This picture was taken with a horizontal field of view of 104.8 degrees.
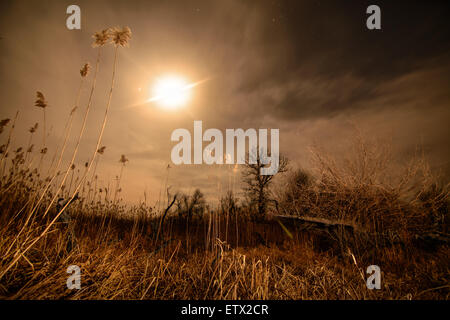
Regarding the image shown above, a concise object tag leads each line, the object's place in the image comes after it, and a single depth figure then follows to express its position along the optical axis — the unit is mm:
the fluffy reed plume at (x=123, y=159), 3282
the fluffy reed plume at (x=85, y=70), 1638
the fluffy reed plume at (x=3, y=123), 2070
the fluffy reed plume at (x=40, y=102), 1747
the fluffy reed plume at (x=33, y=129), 2461
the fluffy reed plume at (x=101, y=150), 2545
